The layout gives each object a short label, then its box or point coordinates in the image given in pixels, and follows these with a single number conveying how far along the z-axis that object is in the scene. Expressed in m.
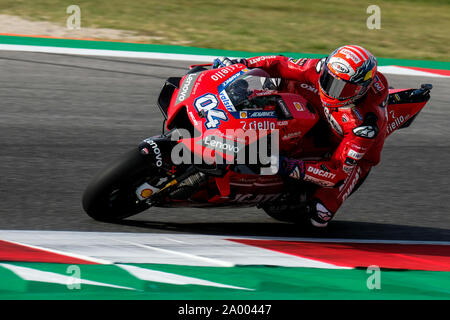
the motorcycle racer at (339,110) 9.55
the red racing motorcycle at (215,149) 9.31
